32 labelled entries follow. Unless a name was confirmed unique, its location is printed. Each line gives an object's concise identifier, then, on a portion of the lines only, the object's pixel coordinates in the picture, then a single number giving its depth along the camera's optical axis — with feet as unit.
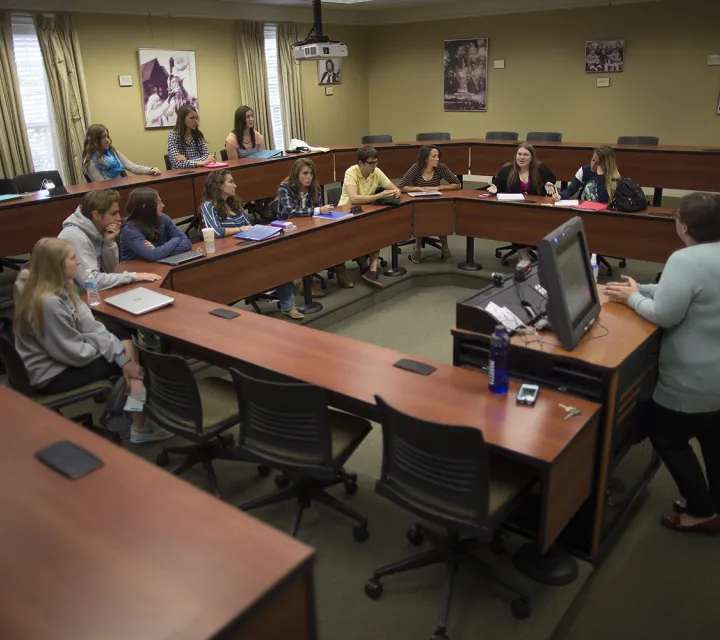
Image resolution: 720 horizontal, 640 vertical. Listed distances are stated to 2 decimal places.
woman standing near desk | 8.17
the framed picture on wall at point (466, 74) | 34.06
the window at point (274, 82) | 32.68
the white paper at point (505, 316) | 8.54
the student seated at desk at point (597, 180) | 18.44
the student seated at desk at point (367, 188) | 19.15
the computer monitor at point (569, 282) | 7.91
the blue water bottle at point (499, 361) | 8.01
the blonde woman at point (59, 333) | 9.58
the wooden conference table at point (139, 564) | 3.96
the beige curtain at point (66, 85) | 24.34
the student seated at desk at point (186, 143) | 21.91
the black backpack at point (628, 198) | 17.39
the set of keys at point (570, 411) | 7.53
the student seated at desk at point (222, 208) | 16.14
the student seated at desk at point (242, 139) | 23.79
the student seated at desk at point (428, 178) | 20.84
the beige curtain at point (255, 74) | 31.17
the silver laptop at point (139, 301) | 11.55
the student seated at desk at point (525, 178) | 19.80
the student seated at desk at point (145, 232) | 14.20
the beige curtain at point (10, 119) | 23.29
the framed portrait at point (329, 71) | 22.70
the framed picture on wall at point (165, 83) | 27.91
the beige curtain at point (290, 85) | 32.78
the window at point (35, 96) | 24.04
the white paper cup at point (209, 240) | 14.65
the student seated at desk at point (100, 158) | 20.84
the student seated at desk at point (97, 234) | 12.50
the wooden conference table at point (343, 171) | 17.04
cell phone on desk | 7.86
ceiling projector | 20.16
